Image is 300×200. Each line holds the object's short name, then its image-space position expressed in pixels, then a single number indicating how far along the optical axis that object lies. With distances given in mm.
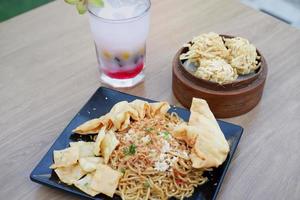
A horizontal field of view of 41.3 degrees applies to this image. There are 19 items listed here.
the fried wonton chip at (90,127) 939
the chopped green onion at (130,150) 869
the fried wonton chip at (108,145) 868
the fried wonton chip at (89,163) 844
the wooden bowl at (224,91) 1002
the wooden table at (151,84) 908
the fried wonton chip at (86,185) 807
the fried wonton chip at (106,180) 801
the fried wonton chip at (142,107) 969
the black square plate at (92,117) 823
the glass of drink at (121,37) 1053
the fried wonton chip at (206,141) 838
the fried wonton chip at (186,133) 876
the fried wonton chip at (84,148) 892
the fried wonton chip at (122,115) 930
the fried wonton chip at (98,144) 883
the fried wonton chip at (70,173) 834
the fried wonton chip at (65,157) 852
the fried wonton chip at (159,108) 975
